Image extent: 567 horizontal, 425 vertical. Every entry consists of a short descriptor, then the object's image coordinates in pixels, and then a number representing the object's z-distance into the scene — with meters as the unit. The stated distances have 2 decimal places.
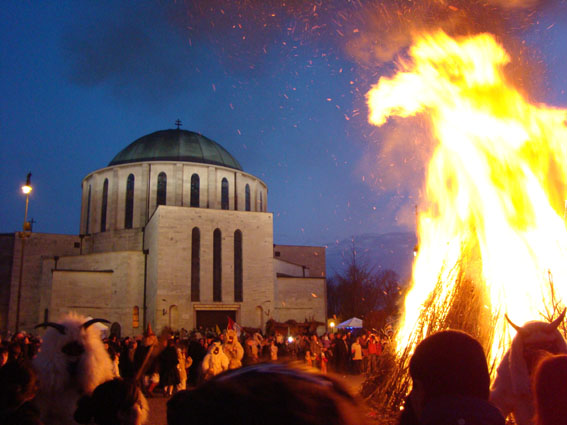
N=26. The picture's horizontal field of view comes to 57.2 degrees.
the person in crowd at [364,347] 20.94
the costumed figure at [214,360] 13.48
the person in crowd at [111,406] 4.27
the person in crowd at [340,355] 20.86
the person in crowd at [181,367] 14.85
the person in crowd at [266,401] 1.28
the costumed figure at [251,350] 17.75
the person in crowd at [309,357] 18.41
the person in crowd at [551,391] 2.22
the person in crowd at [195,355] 17.62
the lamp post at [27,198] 20.73
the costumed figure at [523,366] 3.99
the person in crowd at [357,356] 20.81
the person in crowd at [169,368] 14.59
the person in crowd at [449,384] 2.11
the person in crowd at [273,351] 20.97
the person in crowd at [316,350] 19.06
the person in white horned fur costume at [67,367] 5.22
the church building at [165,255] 39.19
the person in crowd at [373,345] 19.86
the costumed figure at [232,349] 15.06
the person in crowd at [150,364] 10.94
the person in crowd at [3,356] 9.20
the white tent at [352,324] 33.55
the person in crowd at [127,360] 13.84
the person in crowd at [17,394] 3.72
